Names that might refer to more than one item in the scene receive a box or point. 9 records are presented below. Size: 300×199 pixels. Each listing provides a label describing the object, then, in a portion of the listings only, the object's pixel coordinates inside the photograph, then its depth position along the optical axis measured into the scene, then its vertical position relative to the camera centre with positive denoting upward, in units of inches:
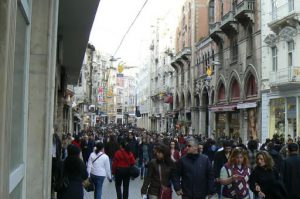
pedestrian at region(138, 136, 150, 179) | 676.7 -52.2
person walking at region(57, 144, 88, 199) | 303.1 -35.4
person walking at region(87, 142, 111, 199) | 403.2 -43.6
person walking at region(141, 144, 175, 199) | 307.8 -37.6
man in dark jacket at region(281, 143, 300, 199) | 291.3 -33.2
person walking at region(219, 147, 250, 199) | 295.0 -36.0
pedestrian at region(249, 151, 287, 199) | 271.6 -35.7
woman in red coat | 425.4 -46.0
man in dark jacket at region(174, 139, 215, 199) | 276.8 -33.3
